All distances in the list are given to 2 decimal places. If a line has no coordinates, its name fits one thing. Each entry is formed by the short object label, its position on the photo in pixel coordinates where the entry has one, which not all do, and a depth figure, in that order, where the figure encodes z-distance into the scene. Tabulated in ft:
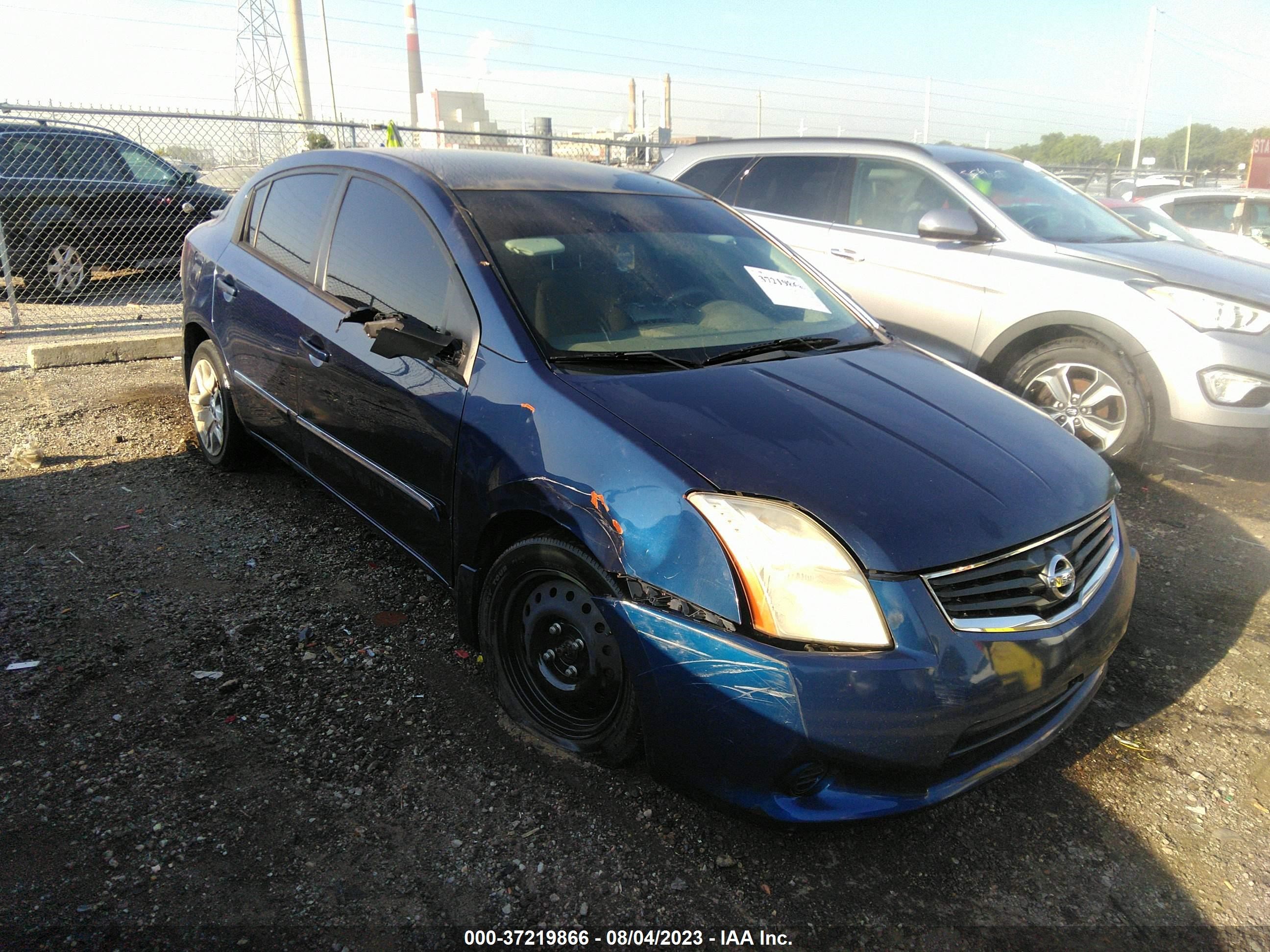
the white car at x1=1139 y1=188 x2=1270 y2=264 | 37.27
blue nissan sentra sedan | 6.61
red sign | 69.36
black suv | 29.19
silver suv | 14.89
